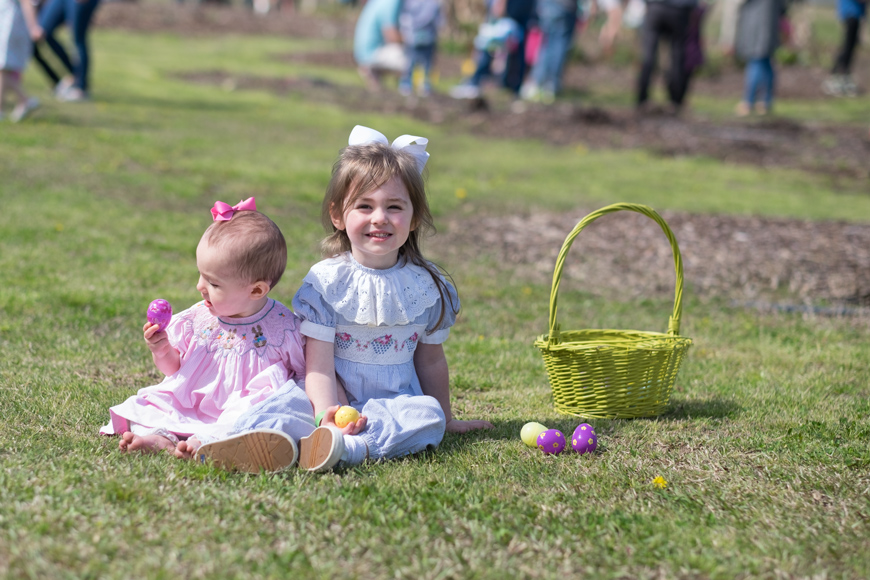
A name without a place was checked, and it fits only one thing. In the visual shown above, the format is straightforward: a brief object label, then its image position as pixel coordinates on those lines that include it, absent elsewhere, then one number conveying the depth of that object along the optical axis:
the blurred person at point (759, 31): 14.33
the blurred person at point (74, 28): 11.95
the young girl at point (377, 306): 3.44
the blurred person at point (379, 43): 15.75
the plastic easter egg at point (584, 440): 3.52
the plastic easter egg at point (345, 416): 3.34
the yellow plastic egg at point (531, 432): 3.59
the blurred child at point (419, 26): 15.93
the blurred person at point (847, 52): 15.69
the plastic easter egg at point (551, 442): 3.51
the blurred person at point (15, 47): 9.69
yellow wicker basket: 3.92
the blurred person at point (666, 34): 13.49
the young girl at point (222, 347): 3.34
